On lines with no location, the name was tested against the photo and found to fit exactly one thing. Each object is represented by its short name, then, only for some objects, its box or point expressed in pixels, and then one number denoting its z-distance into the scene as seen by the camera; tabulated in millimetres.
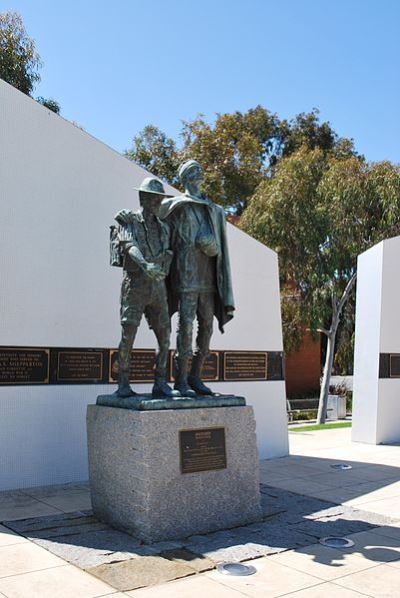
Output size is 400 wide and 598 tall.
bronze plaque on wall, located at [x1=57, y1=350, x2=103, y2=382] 7820
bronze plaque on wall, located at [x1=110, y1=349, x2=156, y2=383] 8508
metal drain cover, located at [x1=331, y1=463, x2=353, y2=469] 9250
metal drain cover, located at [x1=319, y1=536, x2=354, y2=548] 5332
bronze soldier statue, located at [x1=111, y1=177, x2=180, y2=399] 5855
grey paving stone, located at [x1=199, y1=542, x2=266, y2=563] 4930
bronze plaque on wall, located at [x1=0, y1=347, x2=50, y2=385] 7348
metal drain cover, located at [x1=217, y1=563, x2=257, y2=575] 4623
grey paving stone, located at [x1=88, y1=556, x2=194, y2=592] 4367
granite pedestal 5367
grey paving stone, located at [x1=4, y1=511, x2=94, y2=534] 5656
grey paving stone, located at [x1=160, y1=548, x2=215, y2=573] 4695
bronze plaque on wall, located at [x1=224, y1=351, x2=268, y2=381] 9594
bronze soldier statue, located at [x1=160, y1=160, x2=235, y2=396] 6129
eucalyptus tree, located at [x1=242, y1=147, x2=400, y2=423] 17375
